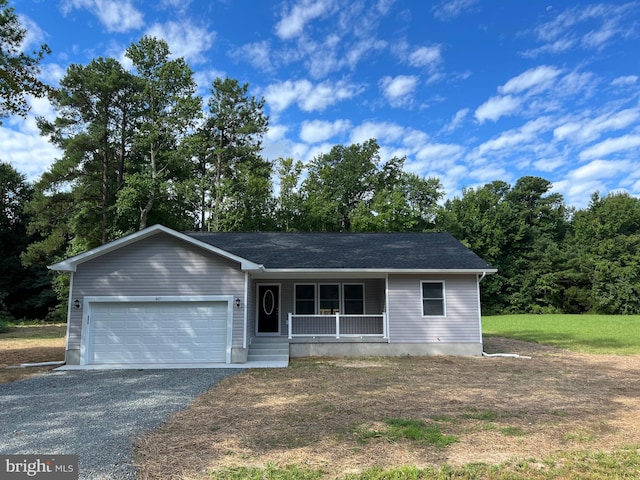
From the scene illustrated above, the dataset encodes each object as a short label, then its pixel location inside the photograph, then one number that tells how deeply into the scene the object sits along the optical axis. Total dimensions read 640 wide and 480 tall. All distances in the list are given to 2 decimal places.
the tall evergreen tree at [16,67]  9.98
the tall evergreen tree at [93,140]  25.50
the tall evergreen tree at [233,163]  29.73
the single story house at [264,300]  11.42
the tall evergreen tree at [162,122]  26.73
